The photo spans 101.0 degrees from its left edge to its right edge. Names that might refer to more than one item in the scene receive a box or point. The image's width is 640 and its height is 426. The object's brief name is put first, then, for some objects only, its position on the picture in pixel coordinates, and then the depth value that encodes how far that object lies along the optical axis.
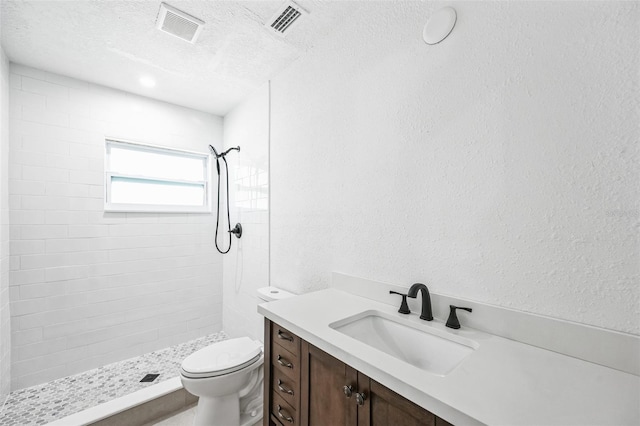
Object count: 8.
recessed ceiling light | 2.26
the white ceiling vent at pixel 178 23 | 1.53
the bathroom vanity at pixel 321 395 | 0.74
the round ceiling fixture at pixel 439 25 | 1.12
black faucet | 1.10
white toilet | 1.57
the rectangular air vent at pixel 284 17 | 1.52
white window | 2.46
